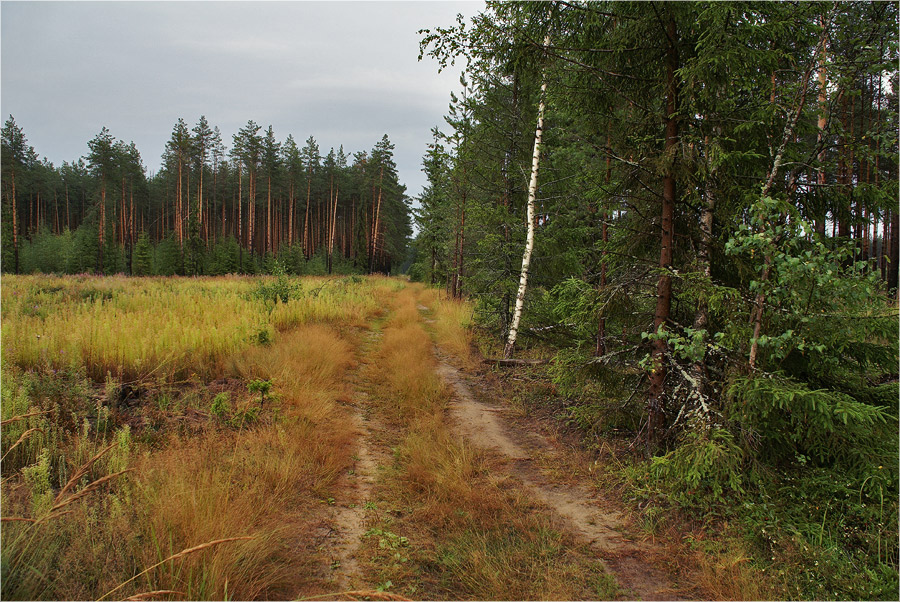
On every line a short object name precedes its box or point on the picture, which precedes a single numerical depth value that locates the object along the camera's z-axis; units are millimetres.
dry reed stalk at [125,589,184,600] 1654
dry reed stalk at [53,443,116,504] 1898
